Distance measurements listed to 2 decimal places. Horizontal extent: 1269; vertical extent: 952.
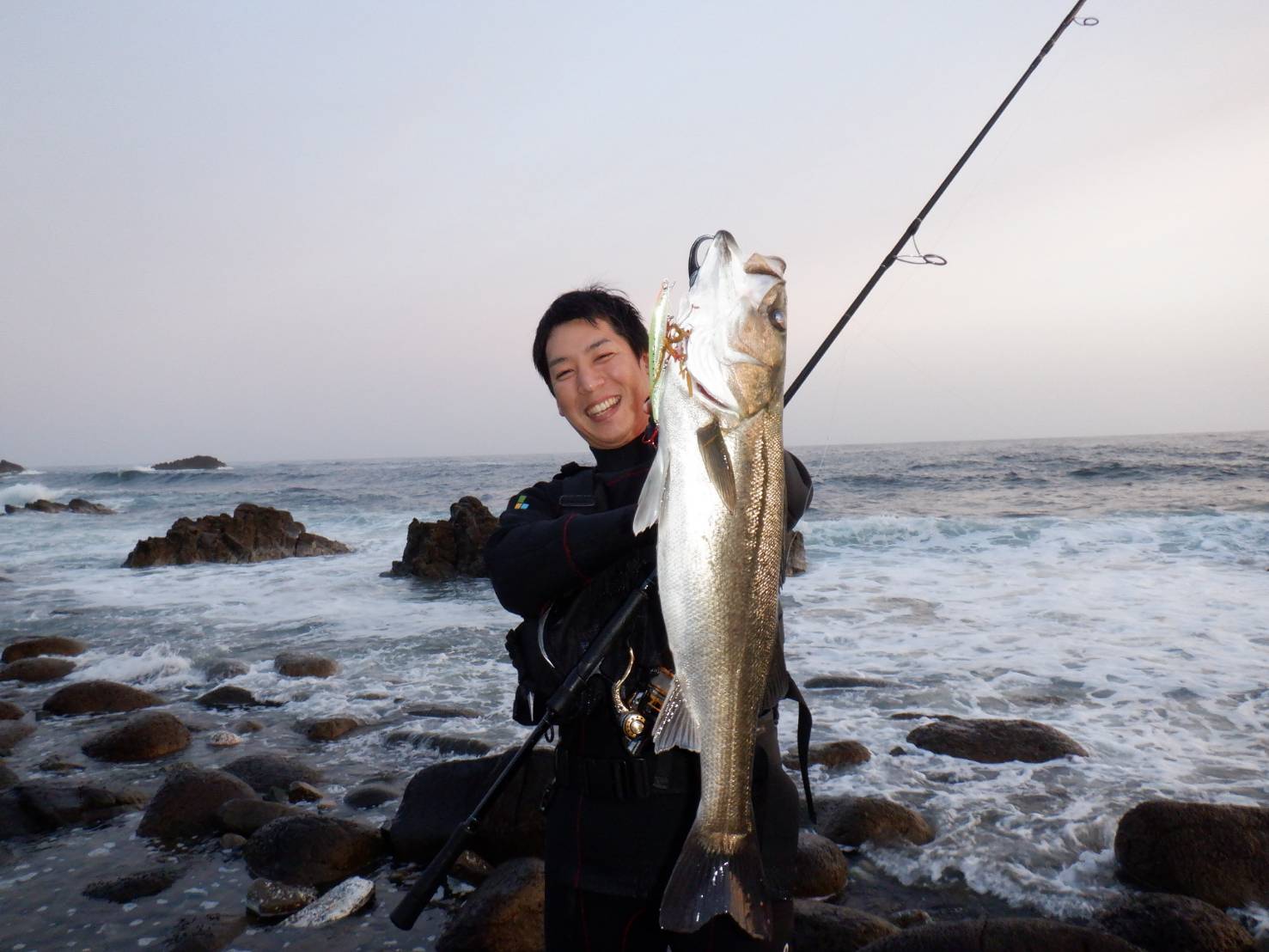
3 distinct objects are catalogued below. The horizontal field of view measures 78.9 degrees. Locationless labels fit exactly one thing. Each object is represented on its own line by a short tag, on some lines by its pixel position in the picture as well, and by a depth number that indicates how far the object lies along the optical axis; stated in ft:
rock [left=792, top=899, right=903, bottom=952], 13.04
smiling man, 8.34
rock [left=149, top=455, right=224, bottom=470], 240.53
